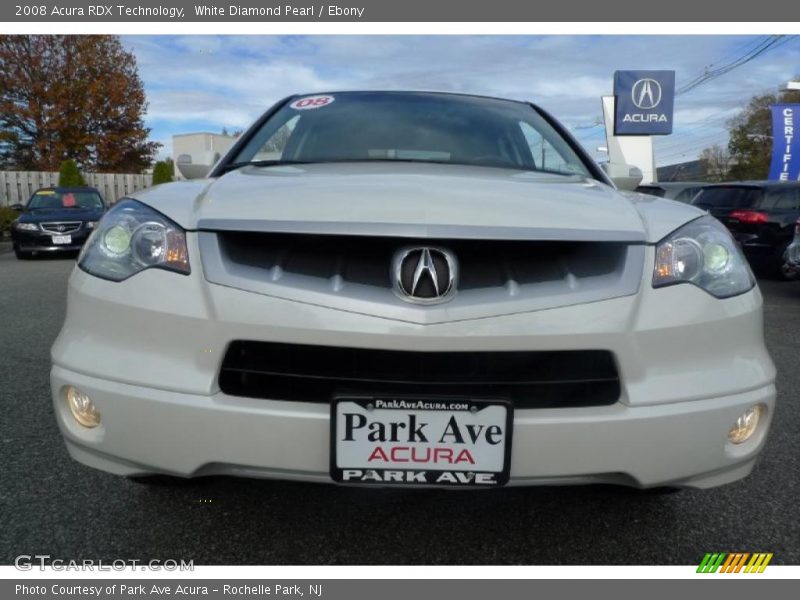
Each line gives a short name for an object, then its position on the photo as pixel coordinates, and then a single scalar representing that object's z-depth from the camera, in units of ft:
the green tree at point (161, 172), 80.33
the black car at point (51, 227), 34.76
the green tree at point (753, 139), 164.45
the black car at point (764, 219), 27.30
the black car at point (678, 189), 34.40
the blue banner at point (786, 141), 71.97
